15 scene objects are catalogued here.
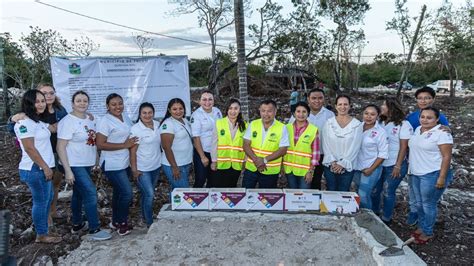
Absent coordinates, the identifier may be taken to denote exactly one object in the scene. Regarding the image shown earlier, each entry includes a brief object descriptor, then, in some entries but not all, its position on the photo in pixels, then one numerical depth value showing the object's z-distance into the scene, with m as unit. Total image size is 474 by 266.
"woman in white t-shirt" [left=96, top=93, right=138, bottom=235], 3.84
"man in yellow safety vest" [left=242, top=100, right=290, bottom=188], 4.06
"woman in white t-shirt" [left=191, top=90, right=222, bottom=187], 4.25
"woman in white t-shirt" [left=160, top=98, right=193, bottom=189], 4.05
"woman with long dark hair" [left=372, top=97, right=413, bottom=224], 4.18
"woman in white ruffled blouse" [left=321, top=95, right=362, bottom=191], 4.04
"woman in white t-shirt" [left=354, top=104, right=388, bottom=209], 4.08
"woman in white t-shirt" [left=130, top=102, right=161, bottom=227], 3.97
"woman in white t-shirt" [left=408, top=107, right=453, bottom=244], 3.76
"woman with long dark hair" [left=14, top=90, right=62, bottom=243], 3.47
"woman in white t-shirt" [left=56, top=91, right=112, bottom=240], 3.72
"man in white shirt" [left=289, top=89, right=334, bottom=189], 4.43
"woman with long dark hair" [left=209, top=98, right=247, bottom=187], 4.18
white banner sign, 5.54
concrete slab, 3.35
